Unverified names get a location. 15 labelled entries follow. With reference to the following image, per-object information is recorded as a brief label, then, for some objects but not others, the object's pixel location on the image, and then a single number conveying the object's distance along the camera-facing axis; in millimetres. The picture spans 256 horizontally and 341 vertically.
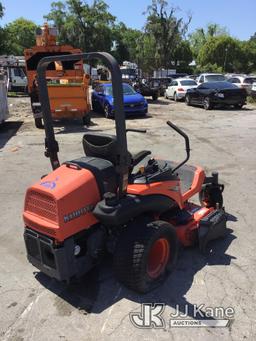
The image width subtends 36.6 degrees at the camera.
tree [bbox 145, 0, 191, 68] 46928
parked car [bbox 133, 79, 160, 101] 24203
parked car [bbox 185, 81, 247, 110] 18547
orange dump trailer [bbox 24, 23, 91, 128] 13477
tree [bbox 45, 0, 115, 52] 57219
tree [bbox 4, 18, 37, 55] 82919
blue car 16297
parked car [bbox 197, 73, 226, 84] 25484
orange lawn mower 3271
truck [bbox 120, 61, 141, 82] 29328
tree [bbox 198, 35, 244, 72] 67812
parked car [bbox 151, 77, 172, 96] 27528
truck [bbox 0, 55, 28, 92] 30786
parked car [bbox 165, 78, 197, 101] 23891
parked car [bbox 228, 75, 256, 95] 24088
